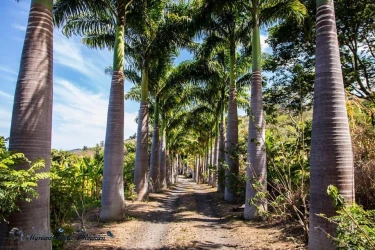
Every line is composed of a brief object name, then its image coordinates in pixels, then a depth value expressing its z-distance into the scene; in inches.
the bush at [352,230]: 126.2
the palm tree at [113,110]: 386.6
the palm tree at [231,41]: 546.3
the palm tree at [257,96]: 384.0
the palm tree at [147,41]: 511.8
